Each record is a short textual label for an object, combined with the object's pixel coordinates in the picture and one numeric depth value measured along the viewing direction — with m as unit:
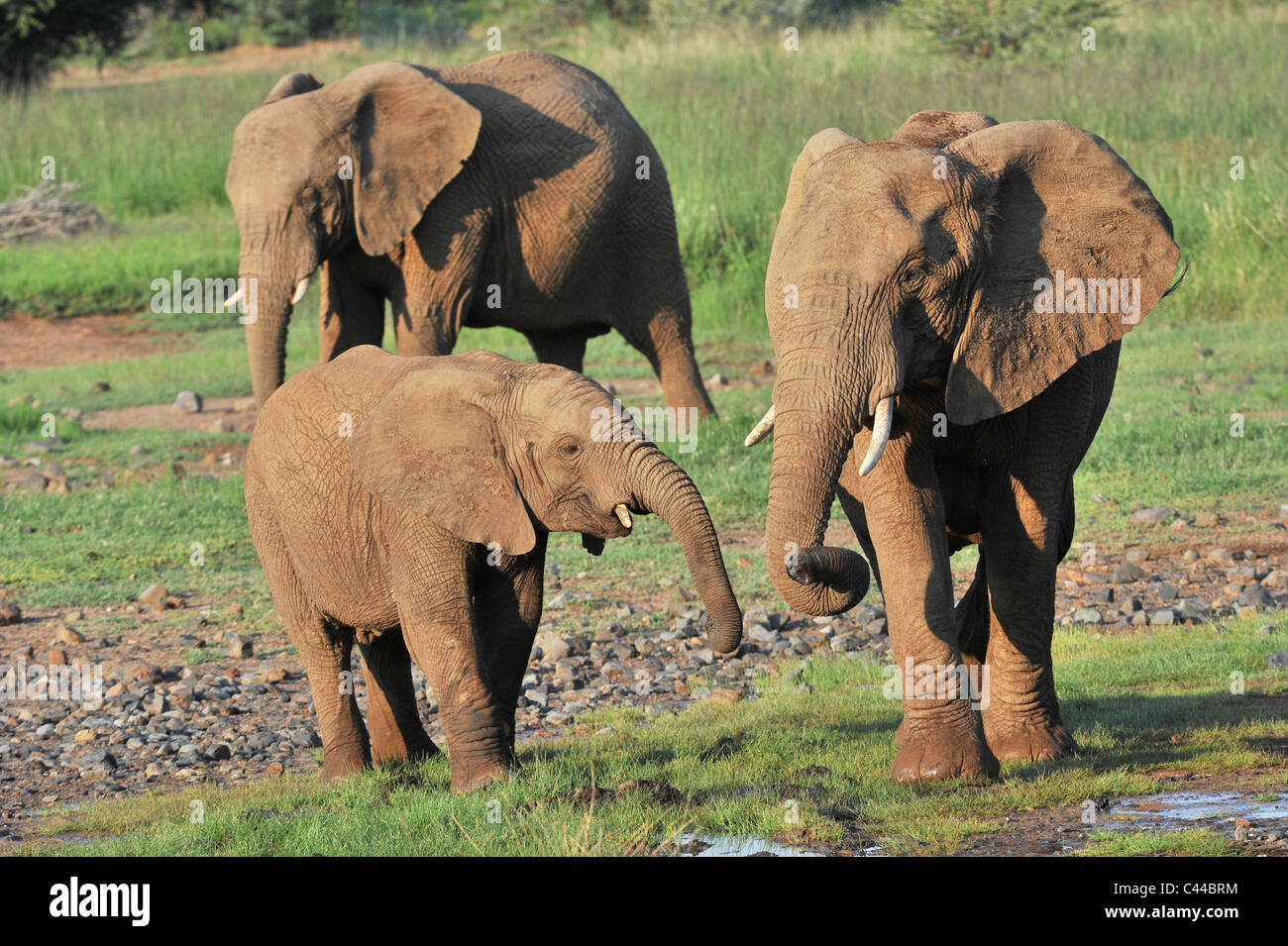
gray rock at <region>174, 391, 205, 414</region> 16.22
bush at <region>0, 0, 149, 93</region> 31.45
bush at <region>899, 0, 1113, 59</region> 24.70
